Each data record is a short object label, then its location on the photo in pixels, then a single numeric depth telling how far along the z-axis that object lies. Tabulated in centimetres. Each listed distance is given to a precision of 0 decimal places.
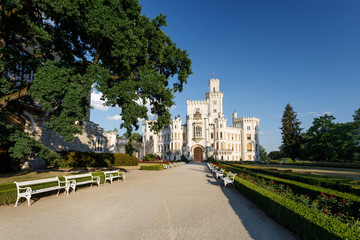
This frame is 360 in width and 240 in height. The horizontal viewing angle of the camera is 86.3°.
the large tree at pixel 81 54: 1012
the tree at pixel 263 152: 9770
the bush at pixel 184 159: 4953
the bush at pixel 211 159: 4801
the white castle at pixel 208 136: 5481
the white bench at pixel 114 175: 1258
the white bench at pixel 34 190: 736
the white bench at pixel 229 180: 1184
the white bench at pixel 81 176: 955
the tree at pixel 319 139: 4459
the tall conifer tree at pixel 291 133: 5359
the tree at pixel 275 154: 7540
